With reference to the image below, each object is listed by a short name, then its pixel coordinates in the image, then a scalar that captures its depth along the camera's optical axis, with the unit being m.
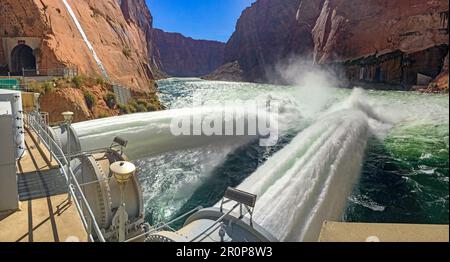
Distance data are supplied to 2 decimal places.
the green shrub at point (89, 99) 27.72
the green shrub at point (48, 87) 25.09
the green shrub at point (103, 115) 27.95
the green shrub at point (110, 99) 30.25
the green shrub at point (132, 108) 33.24
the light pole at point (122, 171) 5.96
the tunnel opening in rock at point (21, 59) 35.69
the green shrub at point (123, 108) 31.43
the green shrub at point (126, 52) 53.30
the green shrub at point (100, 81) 30.97
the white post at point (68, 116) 11.30
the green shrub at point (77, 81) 27.98
